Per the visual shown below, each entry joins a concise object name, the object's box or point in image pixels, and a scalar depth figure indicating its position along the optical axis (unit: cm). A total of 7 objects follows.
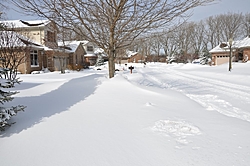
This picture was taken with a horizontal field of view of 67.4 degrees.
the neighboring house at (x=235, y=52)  2604
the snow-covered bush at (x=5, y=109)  292
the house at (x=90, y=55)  3961
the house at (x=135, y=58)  5594
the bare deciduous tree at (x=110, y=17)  554
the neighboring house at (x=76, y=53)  2843
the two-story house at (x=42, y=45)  2034
